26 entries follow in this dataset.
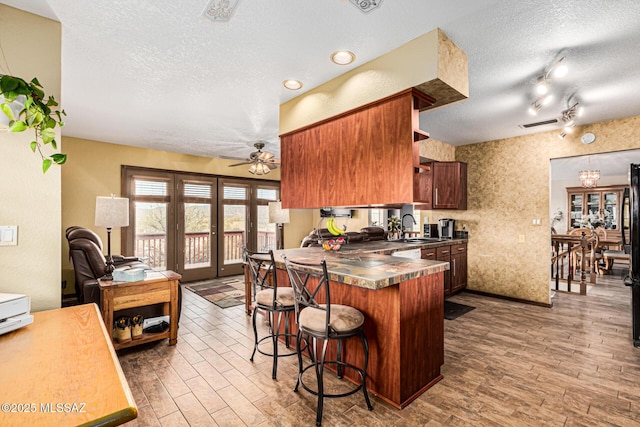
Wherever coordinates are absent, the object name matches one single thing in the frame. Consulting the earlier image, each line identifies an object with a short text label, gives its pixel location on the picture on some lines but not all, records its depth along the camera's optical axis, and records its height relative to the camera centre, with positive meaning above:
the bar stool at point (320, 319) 1.96 -0.73
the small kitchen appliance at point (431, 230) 5.74 -0.32
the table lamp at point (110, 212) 3.26 +0.03
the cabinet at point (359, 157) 2.39 +0.53
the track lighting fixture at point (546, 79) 2.39 +1.15
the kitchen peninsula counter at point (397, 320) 2.12 -0.82
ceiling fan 4.92 +0.88
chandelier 6.75 +0.80
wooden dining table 5.19 -0.69
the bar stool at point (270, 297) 2.53 -0.73
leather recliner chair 2.94 -0.58
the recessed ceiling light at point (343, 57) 2.40 +1.29
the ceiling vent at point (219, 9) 1.81 +1.29
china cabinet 8.94 +0.25
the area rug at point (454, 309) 4.15 -1.42
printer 1.20 -0.41
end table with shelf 2.81 -0.81
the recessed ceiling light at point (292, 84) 2.92 +1.30
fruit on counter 3.76 -0.20
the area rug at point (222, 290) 4.77 -1.39
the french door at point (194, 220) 5.70 -0.13
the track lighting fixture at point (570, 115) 3.44 +1.16
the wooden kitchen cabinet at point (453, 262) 4.70 -0.86
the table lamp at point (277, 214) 4.84 +0.00
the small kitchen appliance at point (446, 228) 5.53 -0.28
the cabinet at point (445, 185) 5.29 +0.51
